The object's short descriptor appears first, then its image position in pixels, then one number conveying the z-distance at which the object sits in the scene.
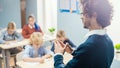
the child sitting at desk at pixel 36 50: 1.92
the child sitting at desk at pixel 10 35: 2.87
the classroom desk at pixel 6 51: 2.42
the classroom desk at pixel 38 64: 1.63
